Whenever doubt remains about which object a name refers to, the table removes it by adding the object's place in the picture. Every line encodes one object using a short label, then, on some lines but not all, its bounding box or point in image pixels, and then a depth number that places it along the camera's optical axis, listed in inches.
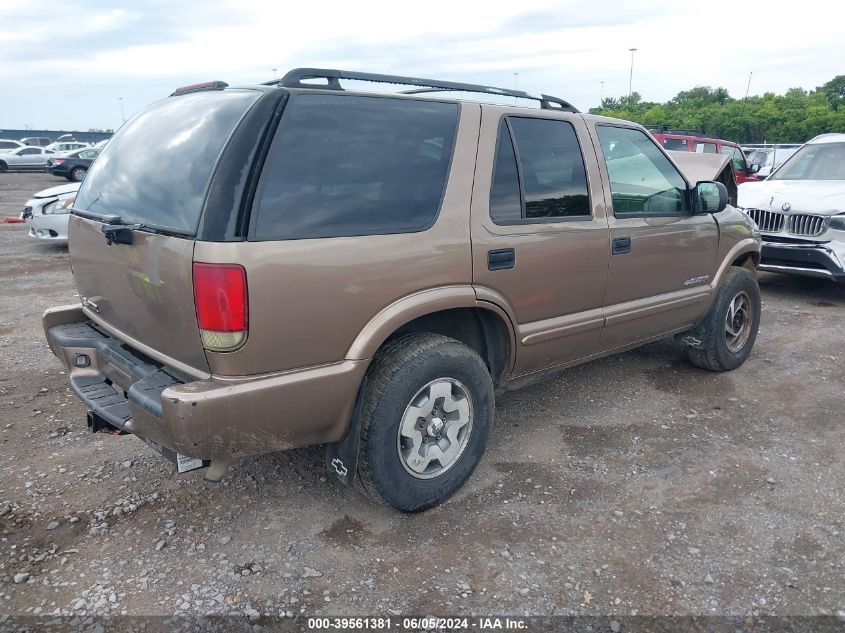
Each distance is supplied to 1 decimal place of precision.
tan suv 93.8
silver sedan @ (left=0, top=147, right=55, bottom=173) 1124.5
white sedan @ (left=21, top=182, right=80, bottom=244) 364.2
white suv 265.0
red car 484.7
